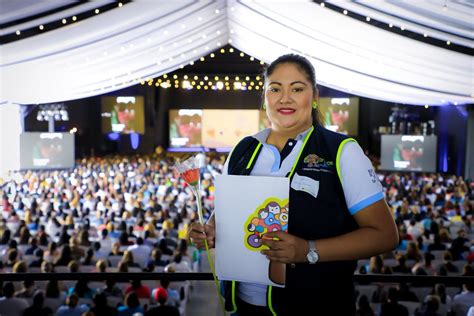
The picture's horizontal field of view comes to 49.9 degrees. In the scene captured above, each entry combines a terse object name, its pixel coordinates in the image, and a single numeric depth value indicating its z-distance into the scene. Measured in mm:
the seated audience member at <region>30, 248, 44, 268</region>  6379
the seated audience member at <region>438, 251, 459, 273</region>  5922
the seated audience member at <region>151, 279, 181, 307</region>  5234
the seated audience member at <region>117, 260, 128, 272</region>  5455
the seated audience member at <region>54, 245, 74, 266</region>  6395
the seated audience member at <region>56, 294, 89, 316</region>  4496
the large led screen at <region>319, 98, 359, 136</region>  26703
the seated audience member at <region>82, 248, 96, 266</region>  6414
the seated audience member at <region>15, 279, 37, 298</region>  5047
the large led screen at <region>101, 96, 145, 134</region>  28016
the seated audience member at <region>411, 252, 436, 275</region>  5929
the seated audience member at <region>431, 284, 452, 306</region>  4818
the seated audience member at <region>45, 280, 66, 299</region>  4984
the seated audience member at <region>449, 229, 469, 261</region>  6805
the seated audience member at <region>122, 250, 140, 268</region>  6162
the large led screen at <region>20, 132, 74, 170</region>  14492
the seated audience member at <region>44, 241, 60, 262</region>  6770
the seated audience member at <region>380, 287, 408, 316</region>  4316
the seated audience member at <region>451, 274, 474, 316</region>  4543
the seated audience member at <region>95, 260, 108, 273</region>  5617
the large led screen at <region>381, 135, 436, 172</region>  17547
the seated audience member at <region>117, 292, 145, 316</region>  4512
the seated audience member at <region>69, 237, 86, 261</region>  6930
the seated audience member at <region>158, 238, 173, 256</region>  7121
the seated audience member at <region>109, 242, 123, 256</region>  6808
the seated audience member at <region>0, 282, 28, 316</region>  4599
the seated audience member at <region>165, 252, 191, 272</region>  6324
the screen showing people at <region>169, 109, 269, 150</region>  28469
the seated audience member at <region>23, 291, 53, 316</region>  4246
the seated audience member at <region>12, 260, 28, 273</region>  5500
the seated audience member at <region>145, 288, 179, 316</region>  3938
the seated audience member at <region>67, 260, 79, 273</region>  5609
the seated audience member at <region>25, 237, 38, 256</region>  7094
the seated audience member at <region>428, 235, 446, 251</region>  7152
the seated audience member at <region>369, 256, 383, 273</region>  5715
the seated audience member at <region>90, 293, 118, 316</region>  4373
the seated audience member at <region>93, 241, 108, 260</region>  6980
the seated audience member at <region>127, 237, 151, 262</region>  7062
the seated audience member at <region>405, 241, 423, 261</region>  6480
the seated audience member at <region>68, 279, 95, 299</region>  5023
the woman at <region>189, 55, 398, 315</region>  1326
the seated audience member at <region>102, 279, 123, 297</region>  4885
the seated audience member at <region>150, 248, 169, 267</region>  6488
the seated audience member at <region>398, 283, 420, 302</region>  5051
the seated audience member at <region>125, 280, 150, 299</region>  5146
